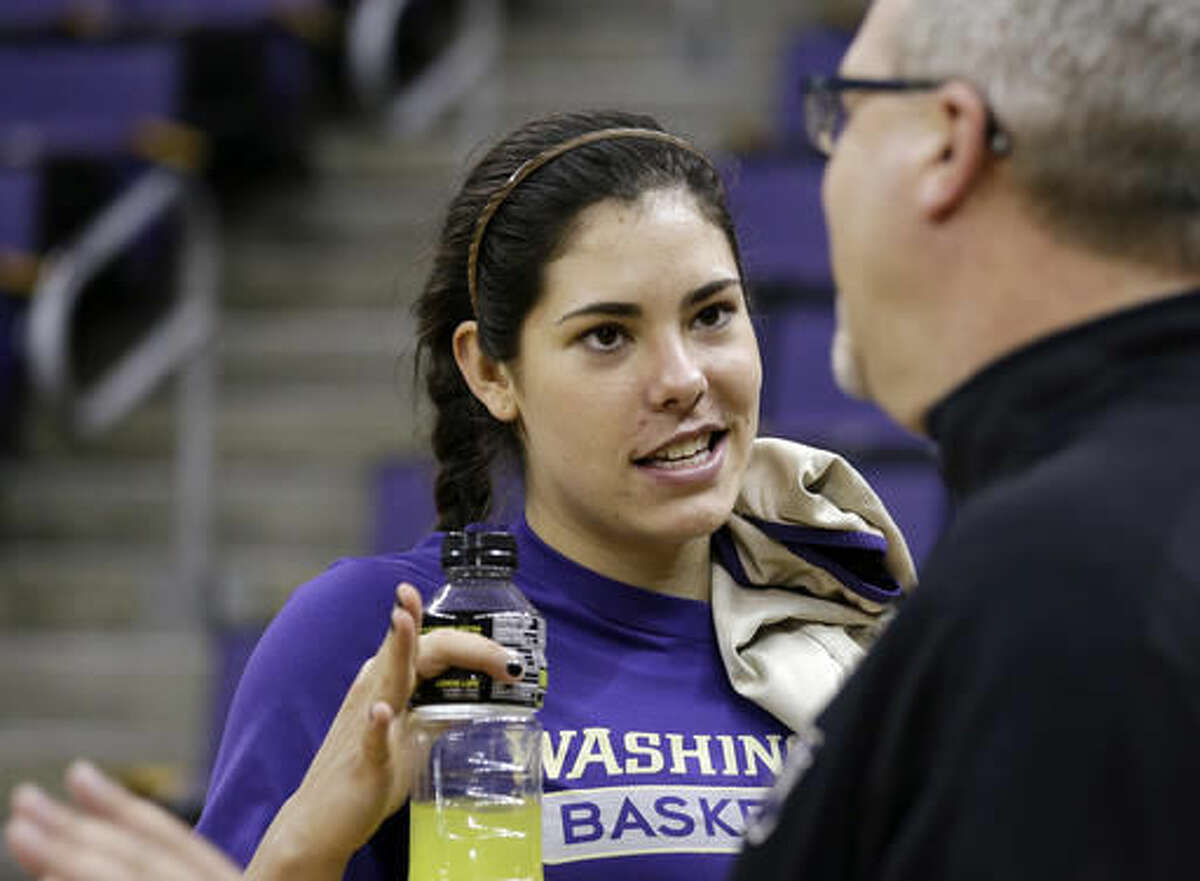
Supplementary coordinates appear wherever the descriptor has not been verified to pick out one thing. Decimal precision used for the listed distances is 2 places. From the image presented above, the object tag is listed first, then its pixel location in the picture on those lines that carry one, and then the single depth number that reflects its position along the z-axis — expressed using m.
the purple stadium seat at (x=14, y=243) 9.95
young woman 3.37
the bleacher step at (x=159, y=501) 10.58
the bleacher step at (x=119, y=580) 10.08
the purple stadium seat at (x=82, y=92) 11.44
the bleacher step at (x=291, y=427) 11.05
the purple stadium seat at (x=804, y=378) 8.55
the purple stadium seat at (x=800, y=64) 11.32
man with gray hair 1.74
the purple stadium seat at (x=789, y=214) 9.67
